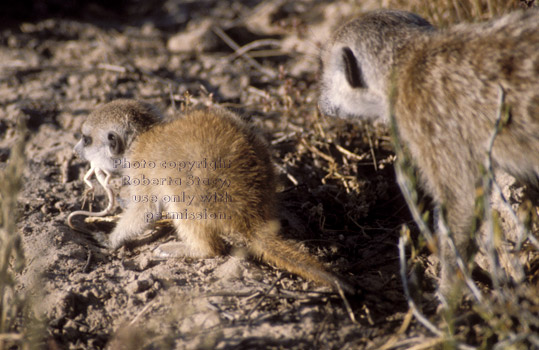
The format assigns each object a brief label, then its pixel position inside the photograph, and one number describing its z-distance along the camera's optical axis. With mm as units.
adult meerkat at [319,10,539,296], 5641
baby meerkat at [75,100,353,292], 6781
